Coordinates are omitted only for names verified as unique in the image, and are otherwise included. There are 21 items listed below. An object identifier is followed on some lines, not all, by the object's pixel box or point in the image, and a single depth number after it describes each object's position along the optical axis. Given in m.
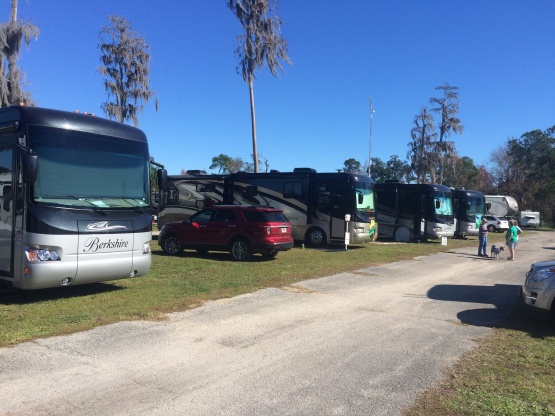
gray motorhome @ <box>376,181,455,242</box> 24.59
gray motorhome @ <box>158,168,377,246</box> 19.89
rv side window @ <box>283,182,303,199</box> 20.47
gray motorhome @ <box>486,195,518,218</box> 43.47
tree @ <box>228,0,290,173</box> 26.52
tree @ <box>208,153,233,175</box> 92.44
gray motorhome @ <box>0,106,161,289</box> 7.51
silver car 7.17
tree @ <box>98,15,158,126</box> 31.93
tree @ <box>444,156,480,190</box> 68.75
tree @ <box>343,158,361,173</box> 111.50
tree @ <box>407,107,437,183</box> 48.91
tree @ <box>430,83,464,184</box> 46.38
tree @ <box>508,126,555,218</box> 60.62
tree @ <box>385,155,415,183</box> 96.25
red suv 14.63
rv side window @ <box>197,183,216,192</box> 21.70
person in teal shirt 17.64
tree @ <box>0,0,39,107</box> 24.48
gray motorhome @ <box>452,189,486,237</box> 29.78
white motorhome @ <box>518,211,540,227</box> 54.40
